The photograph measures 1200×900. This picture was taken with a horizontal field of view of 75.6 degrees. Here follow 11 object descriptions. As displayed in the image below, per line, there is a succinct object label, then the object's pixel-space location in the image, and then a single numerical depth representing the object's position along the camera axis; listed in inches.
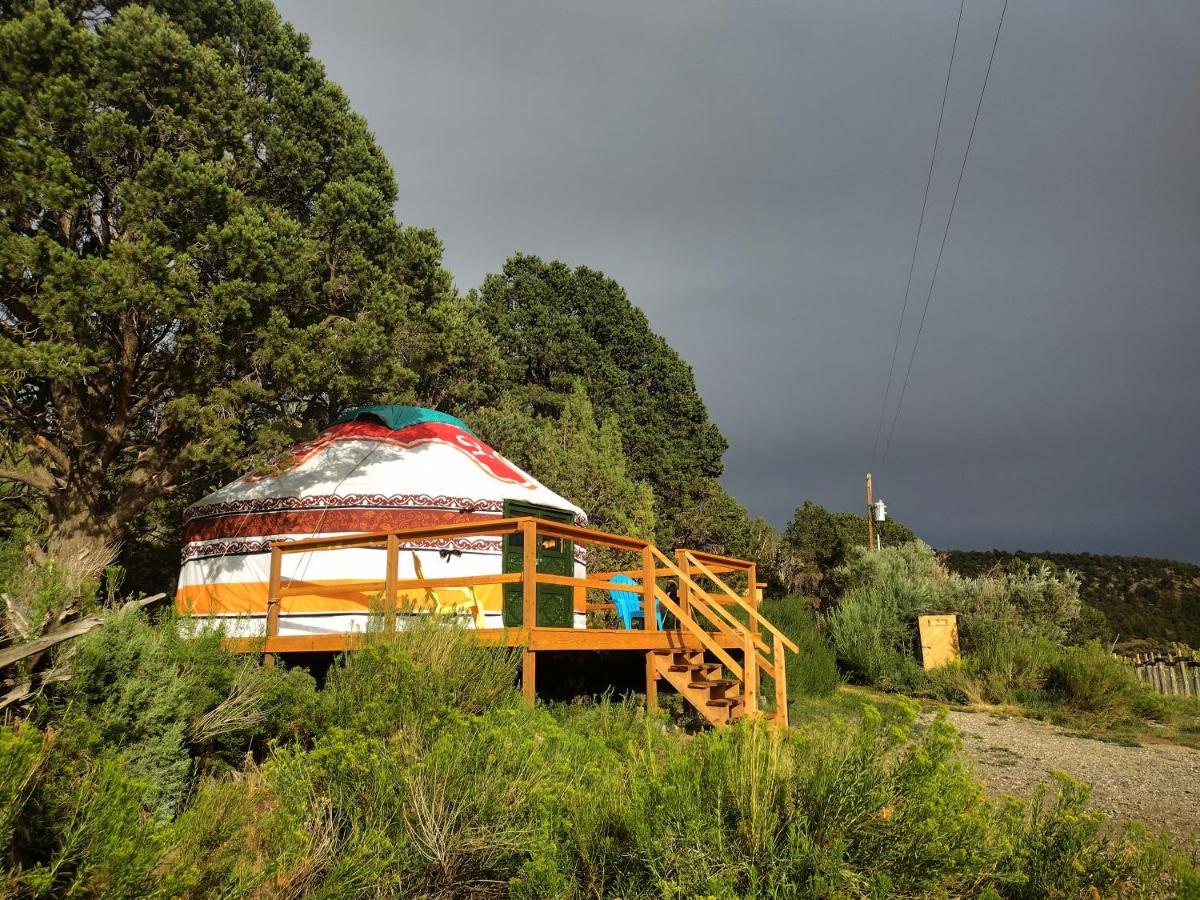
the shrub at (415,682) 148.4
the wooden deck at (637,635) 210.1
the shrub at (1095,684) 352.2
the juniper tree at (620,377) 800.9
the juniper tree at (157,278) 294.5
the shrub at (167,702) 133.0
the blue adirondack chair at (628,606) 334.6
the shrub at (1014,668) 375.2
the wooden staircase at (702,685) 237.8
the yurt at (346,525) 339.9
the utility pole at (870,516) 785.6
